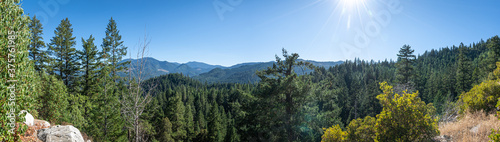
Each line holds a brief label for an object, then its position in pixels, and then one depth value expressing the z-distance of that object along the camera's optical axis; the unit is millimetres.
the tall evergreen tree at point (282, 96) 13625
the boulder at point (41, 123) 7895
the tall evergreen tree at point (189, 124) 34544
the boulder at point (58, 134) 7004
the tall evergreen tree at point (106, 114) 14625
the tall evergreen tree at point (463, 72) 35972
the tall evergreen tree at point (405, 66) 26056
